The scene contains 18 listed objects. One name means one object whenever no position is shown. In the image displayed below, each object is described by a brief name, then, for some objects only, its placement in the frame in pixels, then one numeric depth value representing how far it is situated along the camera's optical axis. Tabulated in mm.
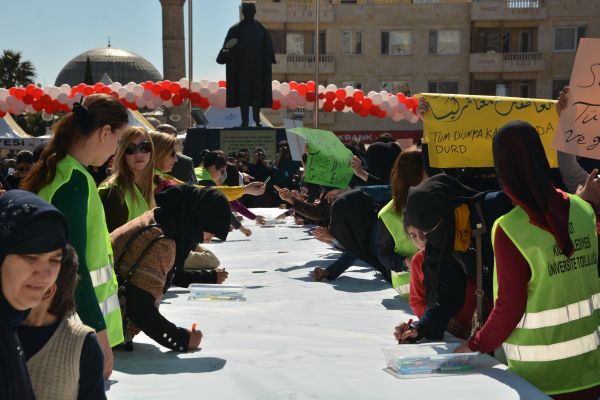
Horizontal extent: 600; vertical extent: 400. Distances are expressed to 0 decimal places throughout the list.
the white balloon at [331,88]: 19191
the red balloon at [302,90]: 18417
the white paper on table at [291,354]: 3451
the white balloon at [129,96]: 18672
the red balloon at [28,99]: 18988
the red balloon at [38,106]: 18859
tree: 63250
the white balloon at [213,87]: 17375
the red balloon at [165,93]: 18156
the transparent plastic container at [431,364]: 3623
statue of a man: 14648
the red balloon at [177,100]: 18283
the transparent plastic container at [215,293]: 5621
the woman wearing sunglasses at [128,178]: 4789
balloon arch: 17672
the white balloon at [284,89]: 18266
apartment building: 43625
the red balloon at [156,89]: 18236
